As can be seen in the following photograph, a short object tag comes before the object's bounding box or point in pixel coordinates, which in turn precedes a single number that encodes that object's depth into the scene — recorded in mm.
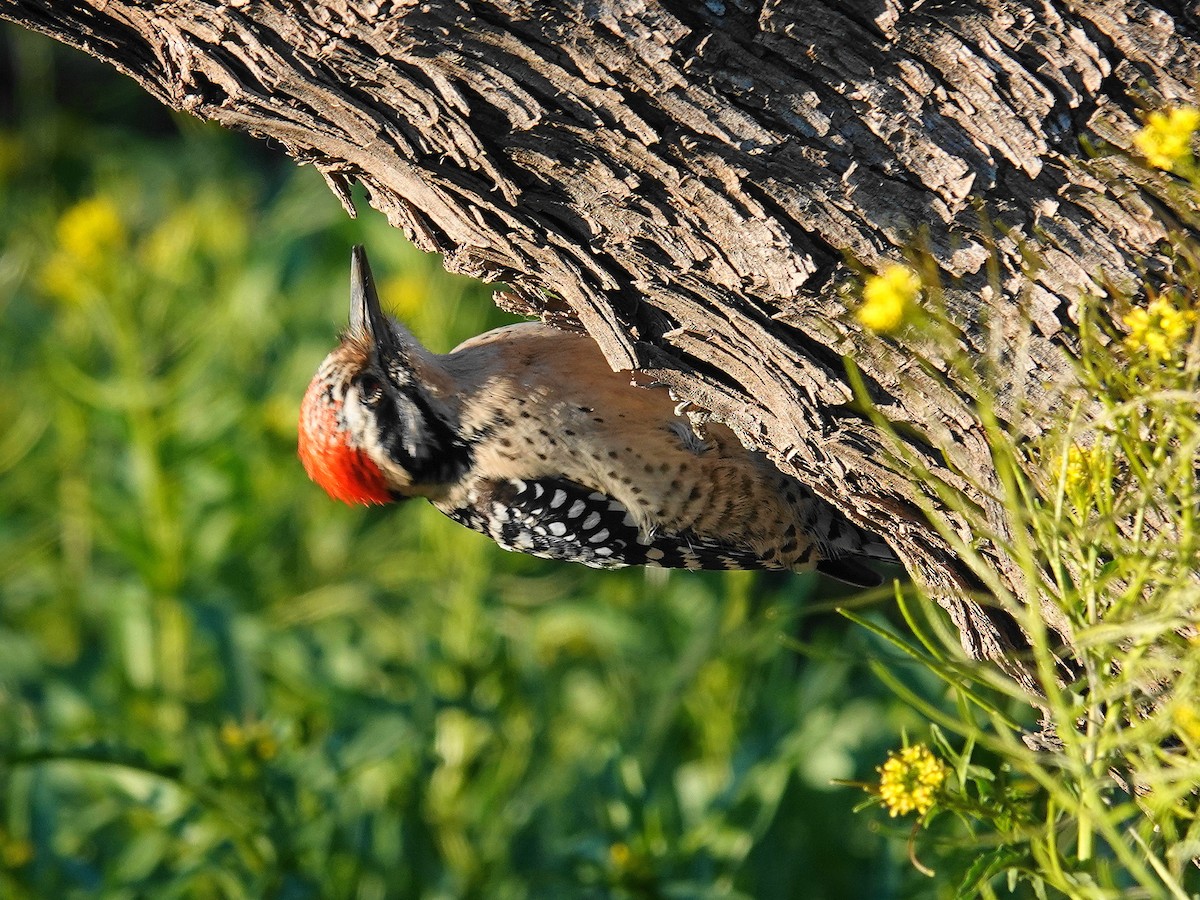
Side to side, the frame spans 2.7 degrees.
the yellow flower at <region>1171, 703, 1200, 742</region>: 4487
